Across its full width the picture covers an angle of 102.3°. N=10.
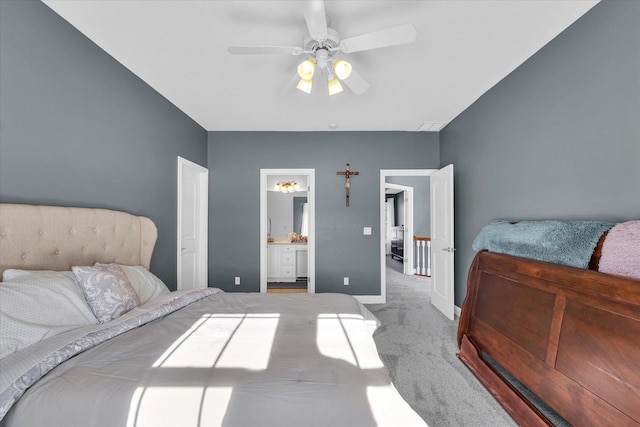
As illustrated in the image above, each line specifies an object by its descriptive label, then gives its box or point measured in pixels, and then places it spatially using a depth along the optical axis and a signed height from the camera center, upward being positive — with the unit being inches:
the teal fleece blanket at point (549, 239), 58.3 -5.3
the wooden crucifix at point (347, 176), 154.8 +26.2
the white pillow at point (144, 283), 73.2 -19.0
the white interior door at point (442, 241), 127.6 -11.1
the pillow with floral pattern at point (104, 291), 57.8 -16.9
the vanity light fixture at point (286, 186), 229.3 +29.8
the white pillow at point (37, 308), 44.1 -16.8
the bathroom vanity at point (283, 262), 198.4 -32.8
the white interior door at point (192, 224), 127.4 -2.7
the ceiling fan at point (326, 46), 57.5 +43.6
